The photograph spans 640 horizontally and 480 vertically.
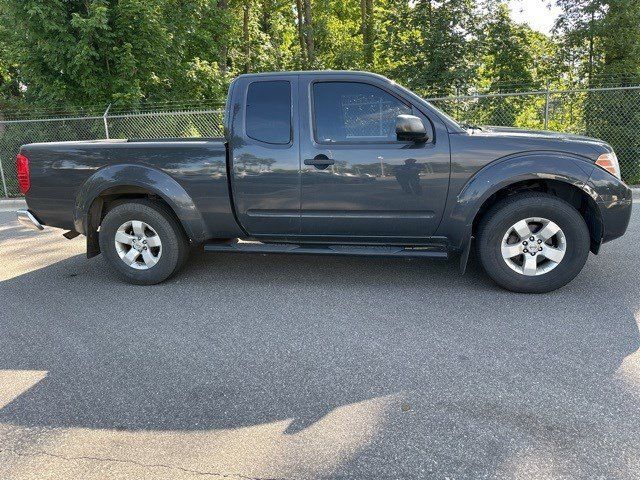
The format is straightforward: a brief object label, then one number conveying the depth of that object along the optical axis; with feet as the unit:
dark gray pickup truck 13.98
